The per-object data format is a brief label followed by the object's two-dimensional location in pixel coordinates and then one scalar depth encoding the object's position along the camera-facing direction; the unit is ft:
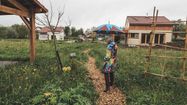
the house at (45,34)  119.42
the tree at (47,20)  22.57
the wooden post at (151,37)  16.01
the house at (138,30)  64.34
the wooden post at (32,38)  21.98
